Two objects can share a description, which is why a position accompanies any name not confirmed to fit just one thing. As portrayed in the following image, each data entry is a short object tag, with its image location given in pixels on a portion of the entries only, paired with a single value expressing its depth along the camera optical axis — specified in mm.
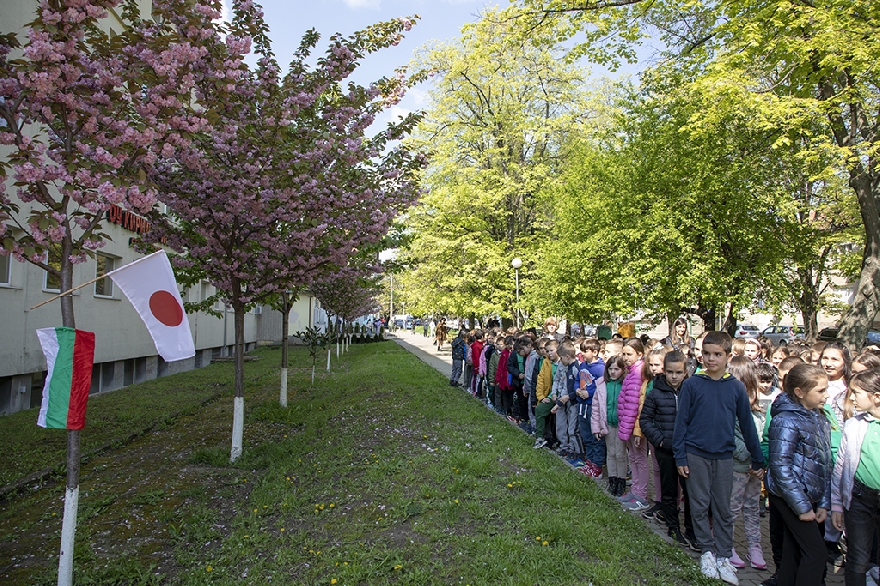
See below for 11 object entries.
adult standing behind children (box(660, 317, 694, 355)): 10399
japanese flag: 4262
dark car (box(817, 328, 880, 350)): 38241
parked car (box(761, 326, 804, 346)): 36531
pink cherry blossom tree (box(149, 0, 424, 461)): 6902
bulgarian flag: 4012
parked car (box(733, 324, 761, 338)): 45234
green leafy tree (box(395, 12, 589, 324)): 24828
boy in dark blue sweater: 4633
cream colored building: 10188
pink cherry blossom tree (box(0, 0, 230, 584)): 3926
